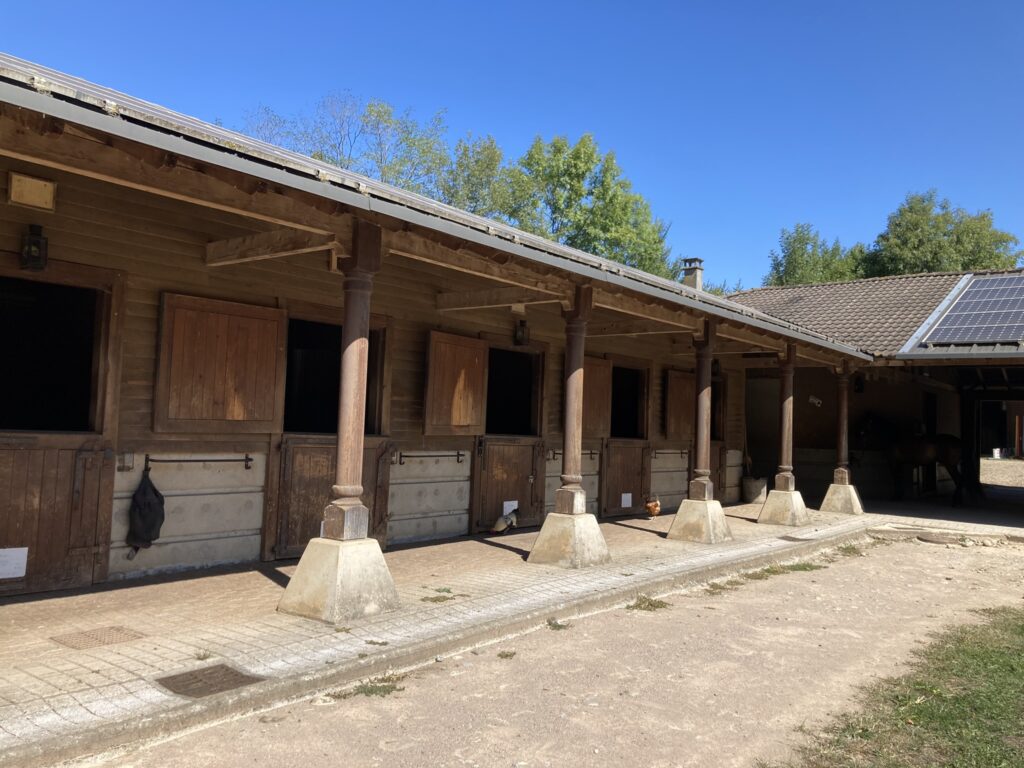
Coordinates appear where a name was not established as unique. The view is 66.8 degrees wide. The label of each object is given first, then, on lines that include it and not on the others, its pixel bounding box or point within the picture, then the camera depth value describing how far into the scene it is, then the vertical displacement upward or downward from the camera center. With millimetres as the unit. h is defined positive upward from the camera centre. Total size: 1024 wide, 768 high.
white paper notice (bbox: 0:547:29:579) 5473 -1040
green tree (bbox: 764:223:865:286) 42969 +10721
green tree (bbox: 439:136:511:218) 30844 +10030
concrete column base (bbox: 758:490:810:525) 11633 -991
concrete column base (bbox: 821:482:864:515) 13664 -977
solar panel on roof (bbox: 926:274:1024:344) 13195 +2513
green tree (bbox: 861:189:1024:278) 35562 +9699
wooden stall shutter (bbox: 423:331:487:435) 8484 +516
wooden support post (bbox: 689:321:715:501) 9805 +415
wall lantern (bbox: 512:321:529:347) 9625 +1241
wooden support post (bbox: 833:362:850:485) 13867 +242
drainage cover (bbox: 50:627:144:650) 4465 -1297
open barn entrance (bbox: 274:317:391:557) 7289 -122
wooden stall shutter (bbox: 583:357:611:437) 10867 +562
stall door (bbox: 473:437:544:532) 9305 -583
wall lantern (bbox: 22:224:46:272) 5426 +1164
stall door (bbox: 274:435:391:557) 7230 -581
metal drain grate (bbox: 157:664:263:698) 3764 -1300
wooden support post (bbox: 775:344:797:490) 11875 +310
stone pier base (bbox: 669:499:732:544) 9586 -1020
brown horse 15906 +22
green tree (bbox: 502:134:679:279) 31953 +9860
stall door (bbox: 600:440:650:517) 11570 -607
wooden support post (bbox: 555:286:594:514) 7734 +504
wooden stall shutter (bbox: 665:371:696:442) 12688 +576
